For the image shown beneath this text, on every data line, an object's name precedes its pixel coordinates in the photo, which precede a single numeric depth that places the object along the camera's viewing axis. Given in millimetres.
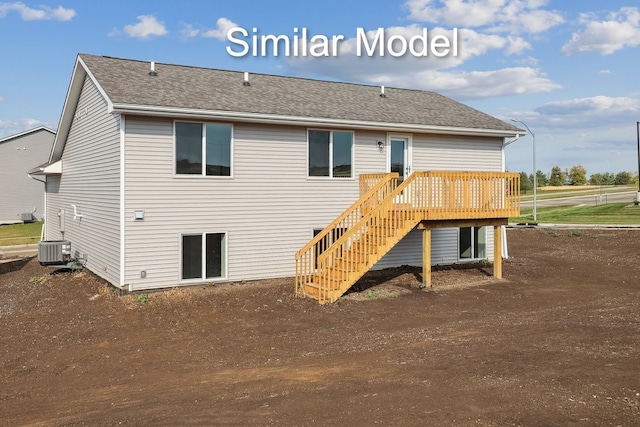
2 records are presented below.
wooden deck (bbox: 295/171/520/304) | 13641
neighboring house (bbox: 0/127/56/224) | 41250
